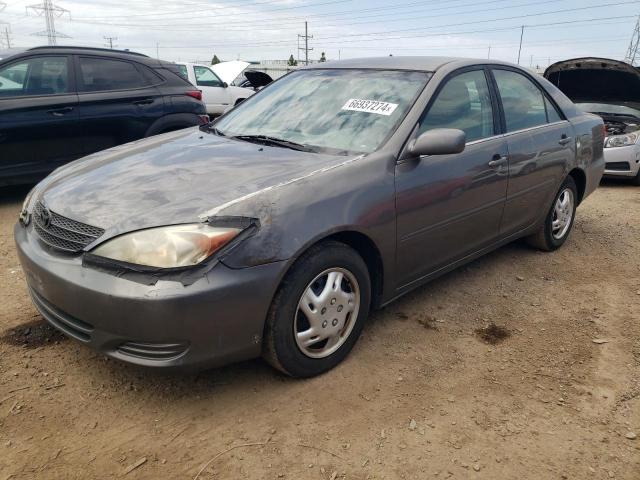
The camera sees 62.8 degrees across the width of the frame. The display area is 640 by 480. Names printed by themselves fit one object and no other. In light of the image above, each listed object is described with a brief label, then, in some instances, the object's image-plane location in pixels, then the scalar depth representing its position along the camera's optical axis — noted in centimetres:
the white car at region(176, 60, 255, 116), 1267
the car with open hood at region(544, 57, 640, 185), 763
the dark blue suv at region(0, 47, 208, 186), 534
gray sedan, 220
